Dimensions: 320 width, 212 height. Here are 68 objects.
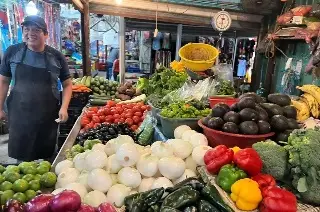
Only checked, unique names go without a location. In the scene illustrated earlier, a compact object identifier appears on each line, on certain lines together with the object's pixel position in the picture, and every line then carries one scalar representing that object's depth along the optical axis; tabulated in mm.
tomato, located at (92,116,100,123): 3536
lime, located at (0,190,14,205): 1513
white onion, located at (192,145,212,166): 1692
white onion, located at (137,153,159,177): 1586
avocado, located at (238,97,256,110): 1925
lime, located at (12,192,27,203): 1533
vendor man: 3117
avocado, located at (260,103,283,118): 1966
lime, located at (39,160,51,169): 1894
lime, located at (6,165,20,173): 1784
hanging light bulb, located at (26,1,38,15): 4609
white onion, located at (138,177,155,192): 1571
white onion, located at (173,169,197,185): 1633
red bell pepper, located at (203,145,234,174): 1486
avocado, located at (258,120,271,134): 1823
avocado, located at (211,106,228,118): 1988
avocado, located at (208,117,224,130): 1916
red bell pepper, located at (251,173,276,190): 1371
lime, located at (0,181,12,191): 1601
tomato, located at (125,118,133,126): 3479
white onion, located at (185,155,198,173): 1746
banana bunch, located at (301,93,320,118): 2319
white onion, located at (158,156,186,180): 1574
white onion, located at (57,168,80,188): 1667
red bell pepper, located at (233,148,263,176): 1404
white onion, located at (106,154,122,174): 1630
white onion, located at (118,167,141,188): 1562
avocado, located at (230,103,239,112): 2020
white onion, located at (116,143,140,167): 1582
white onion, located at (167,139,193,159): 1747
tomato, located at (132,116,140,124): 3554
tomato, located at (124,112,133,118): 3604
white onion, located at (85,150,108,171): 1626
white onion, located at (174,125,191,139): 2125
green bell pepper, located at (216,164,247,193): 1387
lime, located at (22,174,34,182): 1711
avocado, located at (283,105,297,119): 1992
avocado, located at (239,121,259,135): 1797
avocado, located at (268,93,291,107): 2088
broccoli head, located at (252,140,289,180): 1480
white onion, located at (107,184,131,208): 1499
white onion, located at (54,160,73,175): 1806
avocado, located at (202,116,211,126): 2032
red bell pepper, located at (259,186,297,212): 1225
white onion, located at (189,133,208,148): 1866
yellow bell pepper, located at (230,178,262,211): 1286
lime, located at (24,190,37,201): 1608
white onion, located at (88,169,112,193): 1530
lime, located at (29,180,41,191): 1676
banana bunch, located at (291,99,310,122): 2190
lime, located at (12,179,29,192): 1606
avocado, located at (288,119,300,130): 1864
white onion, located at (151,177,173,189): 1528
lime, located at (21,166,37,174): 1786
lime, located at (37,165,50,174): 1822
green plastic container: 2326
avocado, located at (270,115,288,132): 1857
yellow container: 4160
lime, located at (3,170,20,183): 1698
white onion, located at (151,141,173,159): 1679
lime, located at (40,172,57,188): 1702
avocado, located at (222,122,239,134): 1832
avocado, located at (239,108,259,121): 1850
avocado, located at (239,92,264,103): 2065
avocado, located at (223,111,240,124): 1880
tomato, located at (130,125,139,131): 3354
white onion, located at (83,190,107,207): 1463
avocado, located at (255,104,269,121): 1880
